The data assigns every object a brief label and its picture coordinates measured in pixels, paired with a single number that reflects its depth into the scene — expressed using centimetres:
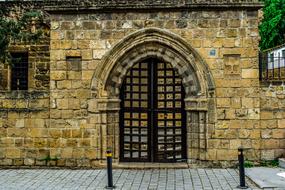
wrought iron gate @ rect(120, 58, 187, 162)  1060
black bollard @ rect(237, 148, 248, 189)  815
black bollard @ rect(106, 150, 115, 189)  820
